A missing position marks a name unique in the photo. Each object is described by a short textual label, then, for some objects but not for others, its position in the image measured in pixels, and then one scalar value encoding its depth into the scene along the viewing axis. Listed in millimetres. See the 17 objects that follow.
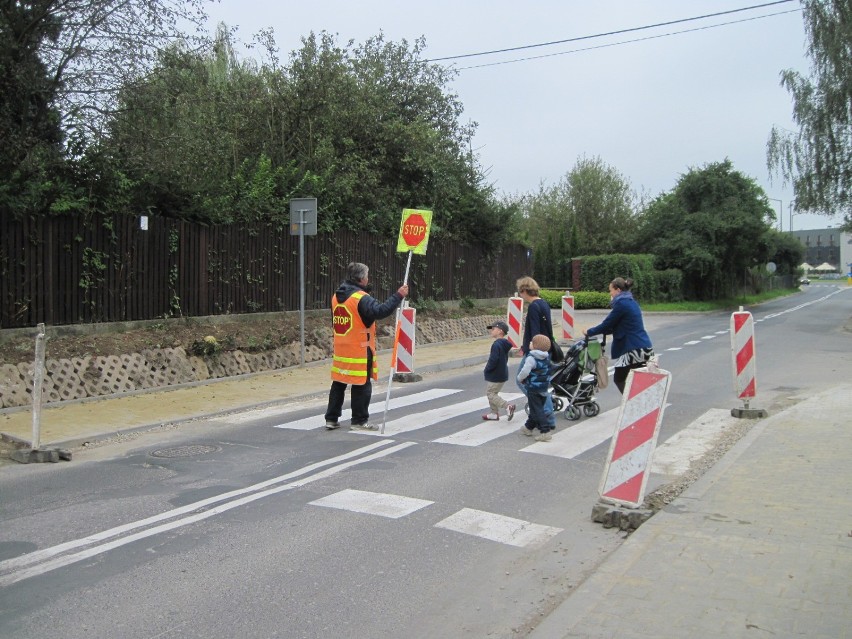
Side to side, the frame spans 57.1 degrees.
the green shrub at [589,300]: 39375
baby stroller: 10031
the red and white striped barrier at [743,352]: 10335
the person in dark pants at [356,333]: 8906
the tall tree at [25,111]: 11750
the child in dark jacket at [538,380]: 8688
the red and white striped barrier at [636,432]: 5832
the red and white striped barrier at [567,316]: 19984
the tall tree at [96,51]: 12523
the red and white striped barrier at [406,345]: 13883
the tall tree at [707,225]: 42375
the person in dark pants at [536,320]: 9539
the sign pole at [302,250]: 14281
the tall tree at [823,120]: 27438
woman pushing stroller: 8953
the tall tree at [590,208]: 57562
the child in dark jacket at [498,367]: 9680
